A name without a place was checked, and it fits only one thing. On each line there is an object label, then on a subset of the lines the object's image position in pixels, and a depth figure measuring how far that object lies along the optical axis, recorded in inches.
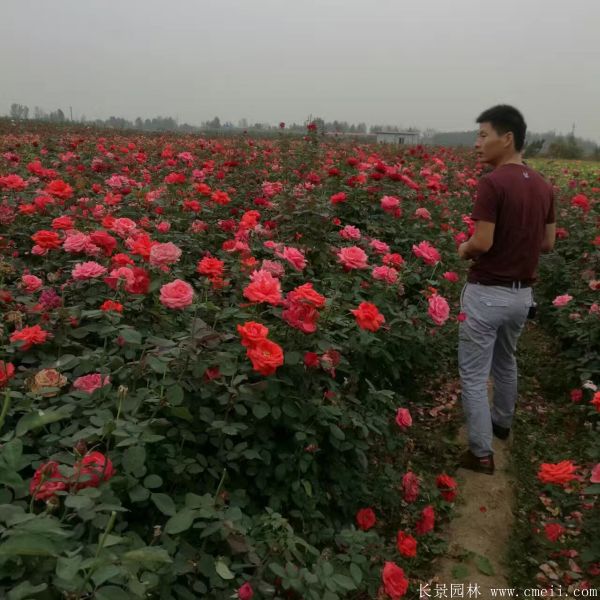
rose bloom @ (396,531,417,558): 77.2
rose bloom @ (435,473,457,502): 97.0
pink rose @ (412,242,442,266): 108.0
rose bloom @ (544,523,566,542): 89.3
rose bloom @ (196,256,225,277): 76.3
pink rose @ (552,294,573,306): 140.3
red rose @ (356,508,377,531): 79.5
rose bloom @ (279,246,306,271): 77.8
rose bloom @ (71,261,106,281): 74.1
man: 95.8
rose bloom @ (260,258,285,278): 78.7
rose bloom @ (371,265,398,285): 97.5
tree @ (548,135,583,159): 1147.9
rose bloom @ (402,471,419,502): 90.4
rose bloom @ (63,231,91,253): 81.9
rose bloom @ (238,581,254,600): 47.6
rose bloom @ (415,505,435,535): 87.5
